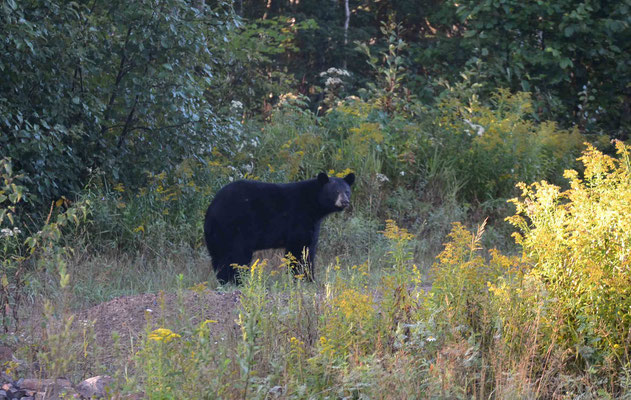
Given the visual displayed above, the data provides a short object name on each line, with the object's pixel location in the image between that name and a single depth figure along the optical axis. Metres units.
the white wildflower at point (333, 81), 25.15
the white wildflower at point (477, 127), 22.33
